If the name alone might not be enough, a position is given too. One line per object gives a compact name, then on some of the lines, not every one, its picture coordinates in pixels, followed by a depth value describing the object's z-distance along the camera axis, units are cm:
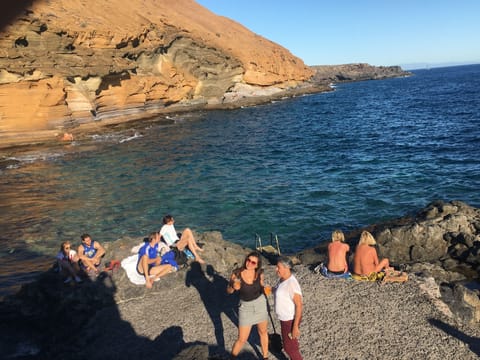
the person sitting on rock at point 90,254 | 952
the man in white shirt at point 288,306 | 544
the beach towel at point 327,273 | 854
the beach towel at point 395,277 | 810
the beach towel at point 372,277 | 830
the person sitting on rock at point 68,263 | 924
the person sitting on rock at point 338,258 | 859
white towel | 902
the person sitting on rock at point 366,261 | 835
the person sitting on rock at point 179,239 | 970
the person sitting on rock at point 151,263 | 891
